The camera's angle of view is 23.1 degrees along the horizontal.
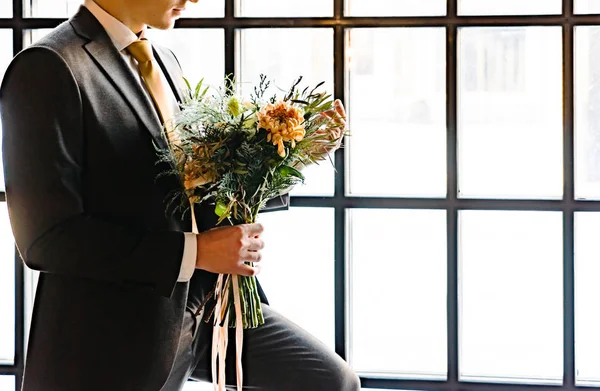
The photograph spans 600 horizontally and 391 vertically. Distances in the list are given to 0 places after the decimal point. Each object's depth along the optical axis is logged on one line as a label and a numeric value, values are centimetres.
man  234
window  293
